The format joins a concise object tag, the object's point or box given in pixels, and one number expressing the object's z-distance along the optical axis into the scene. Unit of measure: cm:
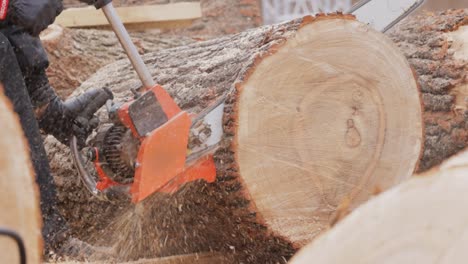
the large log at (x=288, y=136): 495
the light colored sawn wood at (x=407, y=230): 240
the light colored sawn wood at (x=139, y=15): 1118
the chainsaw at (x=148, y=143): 468
